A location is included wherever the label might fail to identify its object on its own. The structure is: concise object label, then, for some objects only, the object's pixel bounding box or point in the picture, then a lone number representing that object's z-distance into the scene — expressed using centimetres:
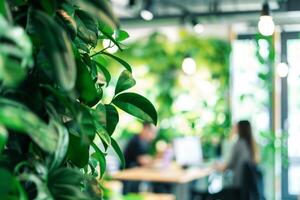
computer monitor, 783
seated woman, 665
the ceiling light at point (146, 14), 713
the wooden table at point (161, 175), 719
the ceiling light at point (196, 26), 755
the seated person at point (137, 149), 816
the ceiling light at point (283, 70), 723
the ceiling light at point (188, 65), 767
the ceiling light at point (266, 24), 556
